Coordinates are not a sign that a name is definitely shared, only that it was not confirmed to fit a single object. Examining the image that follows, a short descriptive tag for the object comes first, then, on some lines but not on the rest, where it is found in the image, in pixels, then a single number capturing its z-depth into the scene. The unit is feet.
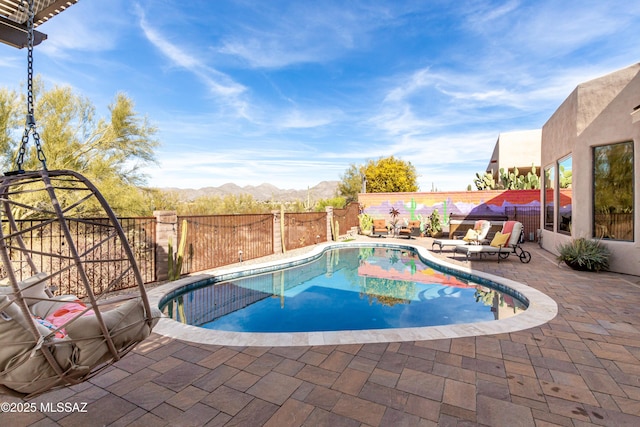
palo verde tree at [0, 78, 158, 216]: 29.78
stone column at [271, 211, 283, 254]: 34.32
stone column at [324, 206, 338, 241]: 45.85
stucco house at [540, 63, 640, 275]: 21.80
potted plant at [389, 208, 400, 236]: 54.24
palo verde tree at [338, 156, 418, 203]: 100.63
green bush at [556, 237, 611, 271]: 22.98
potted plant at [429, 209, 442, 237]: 49.96
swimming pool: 11.60
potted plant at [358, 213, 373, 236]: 54.95
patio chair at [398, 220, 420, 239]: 48.34
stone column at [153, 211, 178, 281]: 21.36
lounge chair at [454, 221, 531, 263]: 27.58
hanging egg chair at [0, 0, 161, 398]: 5.14
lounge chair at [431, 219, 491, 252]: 33.15
